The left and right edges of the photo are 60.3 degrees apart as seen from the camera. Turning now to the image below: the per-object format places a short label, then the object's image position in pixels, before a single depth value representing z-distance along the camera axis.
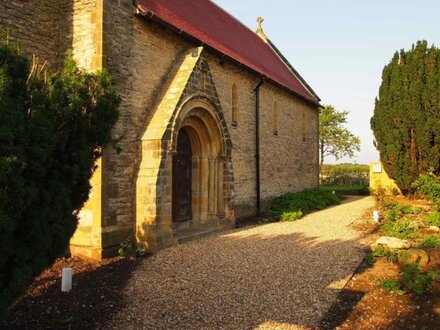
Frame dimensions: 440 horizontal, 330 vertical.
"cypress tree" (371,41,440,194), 16.70
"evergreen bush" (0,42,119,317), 3.36
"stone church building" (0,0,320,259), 7.95
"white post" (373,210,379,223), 12.30
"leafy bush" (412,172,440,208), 11.54
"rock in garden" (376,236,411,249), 8.19
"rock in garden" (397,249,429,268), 7.39
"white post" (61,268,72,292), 5.87
